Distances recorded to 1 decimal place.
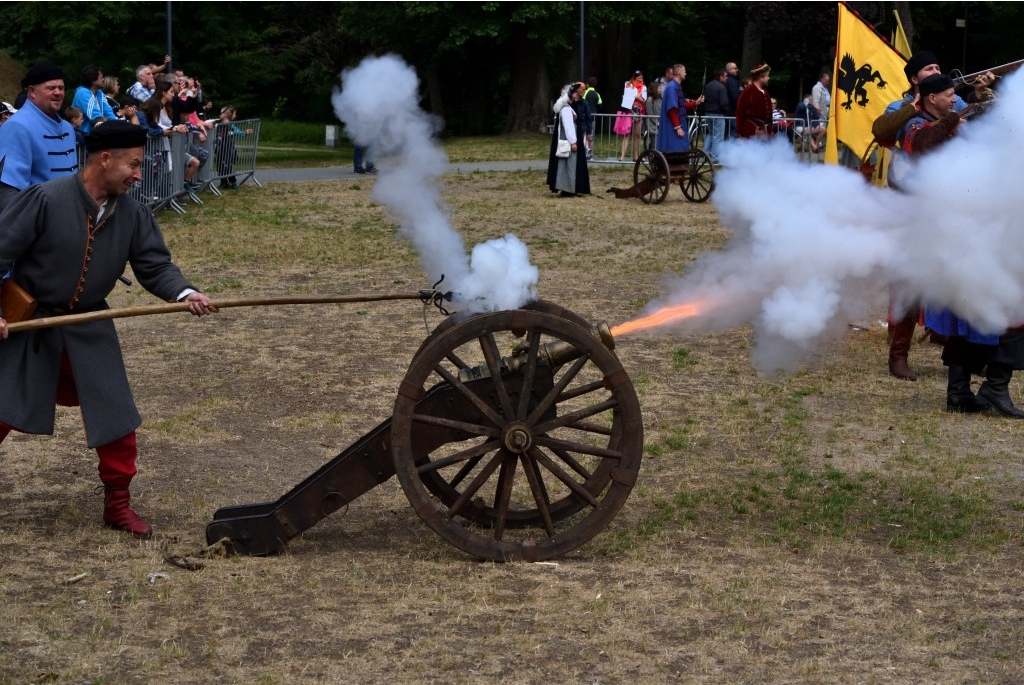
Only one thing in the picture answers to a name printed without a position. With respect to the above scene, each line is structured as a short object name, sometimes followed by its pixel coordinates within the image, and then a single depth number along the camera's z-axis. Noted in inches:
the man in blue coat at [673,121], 712.4
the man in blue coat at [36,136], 276.2
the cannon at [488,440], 196.4
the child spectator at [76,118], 487.2
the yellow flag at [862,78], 442.0
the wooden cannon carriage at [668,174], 679.7
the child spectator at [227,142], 710.5
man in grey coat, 202.5
